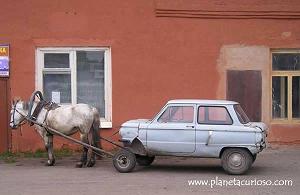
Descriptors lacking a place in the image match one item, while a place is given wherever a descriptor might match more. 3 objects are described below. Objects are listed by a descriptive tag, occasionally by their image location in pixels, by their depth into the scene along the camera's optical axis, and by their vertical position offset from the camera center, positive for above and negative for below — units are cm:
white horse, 1220 -60
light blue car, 1087 -81
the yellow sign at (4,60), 1444 +91
